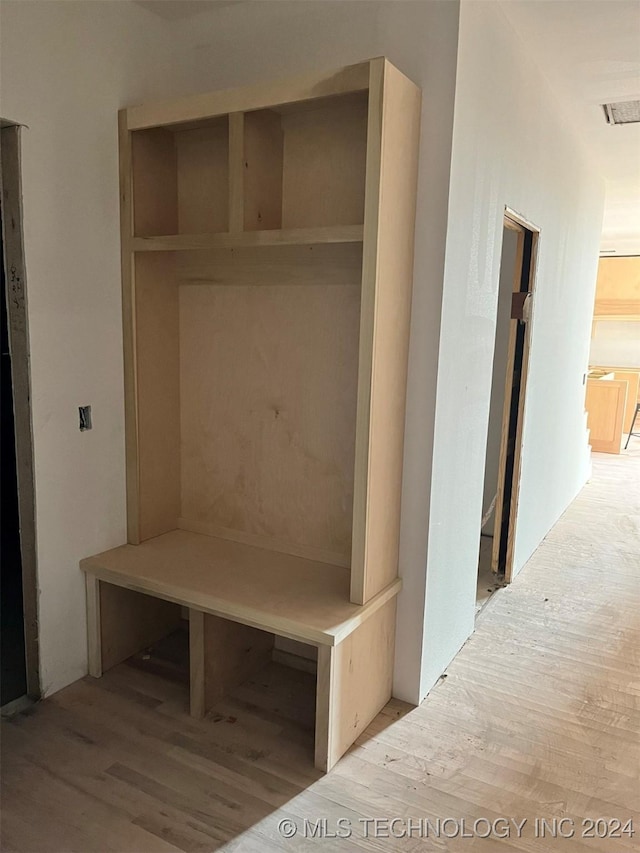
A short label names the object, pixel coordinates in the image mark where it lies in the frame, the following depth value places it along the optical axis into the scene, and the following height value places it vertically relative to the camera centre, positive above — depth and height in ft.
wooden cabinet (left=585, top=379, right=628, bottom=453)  24.18 -3.44
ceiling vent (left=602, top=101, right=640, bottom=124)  11.04 +3.76
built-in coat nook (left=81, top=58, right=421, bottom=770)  6.94 -0.85
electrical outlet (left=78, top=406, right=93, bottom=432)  8.03 -1.36
